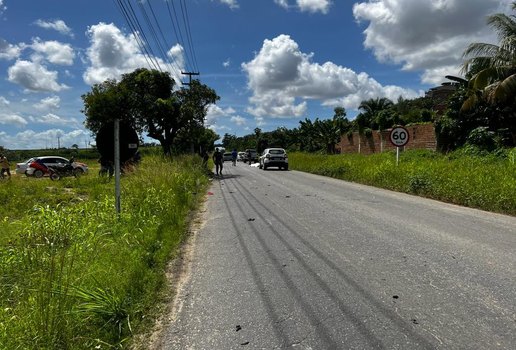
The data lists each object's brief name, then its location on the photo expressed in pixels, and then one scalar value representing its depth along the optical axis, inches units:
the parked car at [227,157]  2715.6
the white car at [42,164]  1229.1
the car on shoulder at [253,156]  2390.5
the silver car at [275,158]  1323.8
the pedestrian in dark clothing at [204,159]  1244.5
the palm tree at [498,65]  855.1
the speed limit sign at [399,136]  705.0
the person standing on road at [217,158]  1144.2
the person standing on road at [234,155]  1875.0
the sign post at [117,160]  286.8
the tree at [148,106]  1048.2
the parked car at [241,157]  2591.0
